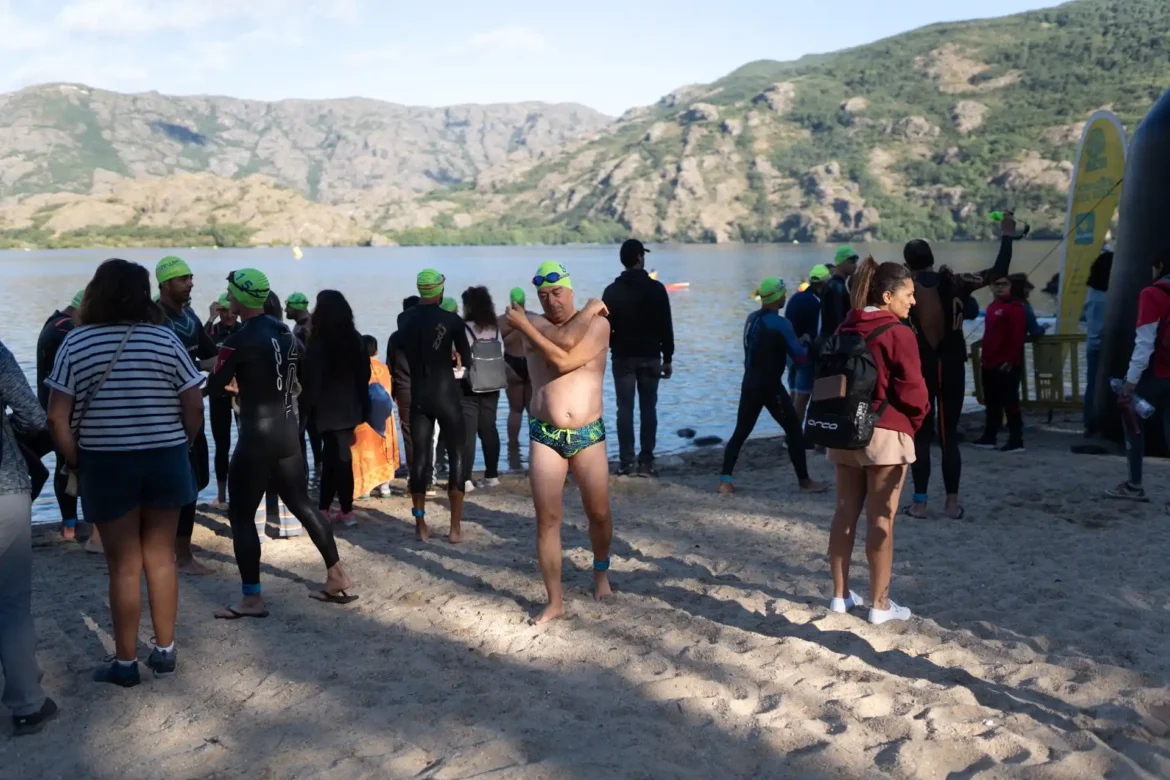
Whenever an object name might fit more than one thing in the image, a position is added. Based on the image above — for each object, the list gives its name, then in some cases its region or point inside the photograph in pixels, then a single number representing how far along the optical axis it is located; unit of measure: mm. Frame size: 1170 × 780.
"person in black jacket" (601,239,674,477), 9336
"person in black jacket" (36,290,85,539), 6801
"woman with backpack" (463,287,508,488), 9031
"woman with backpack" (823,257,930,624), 5152
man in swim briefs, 5348
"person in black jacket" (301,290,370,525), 7191
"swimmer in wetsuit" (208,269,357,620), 5410
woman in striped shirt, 4316
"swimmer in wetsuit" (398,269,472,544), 7410
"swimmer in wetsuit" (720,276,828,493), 8625
